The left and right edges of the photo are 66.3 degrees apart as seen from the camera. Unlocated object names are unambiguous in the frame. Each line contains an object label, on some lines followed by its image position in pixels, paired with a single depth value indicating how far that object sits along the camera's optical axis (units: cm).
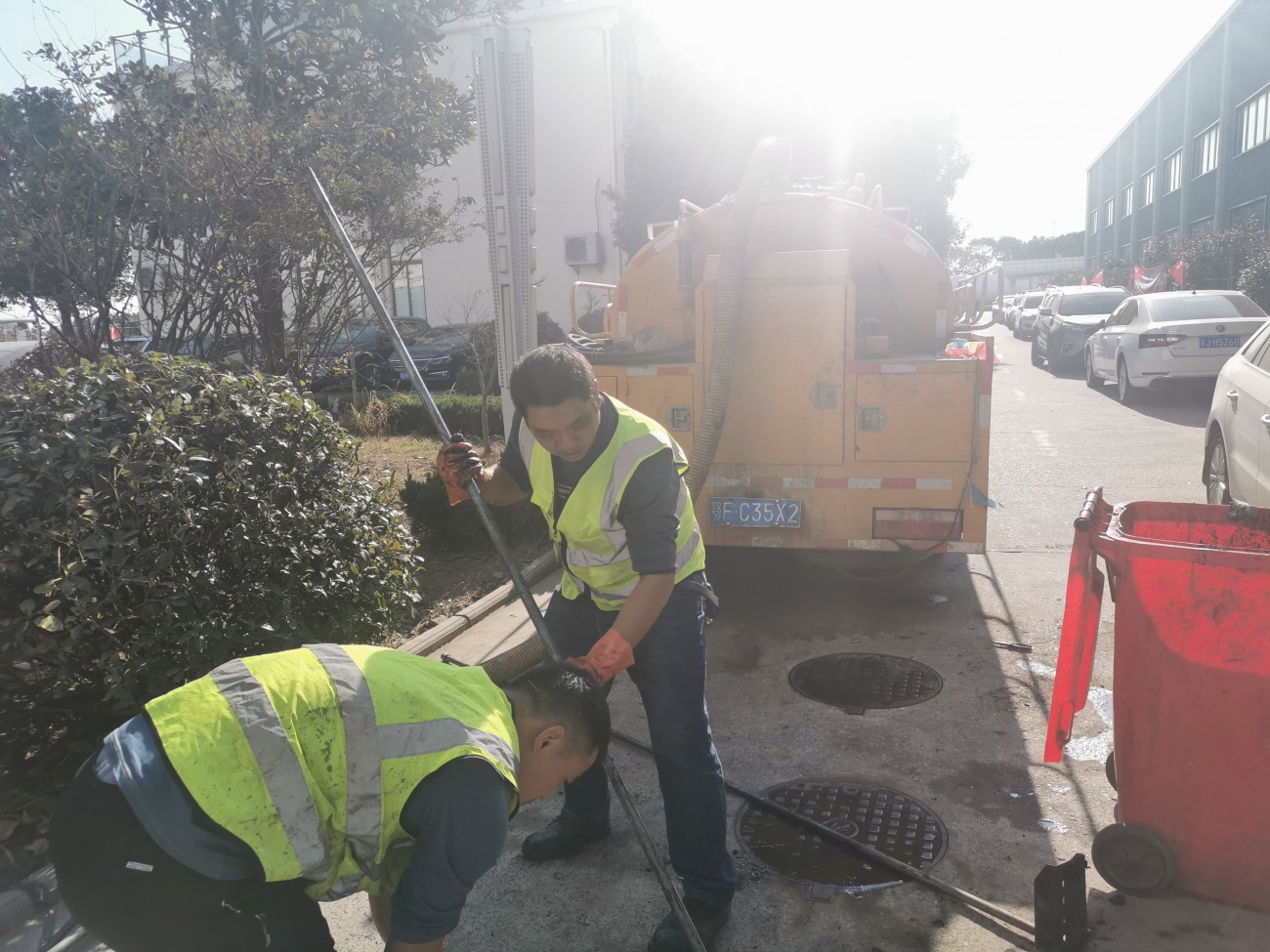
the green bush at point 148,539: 296
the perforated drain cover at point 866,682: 426
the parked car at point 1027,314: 2852
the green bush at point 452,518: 654
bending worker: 161
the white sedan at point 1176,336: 1168
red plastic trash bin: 244
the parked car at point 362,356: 727
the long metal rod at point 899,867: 271
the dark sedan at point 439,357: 1644
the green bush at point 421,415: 1078
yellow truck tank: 483
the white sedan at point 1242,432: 539
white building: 2306
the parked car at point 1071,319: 1734
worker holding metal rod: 244
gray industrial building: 2634
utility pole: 454
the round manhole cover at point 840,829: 298
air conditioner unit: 2395
